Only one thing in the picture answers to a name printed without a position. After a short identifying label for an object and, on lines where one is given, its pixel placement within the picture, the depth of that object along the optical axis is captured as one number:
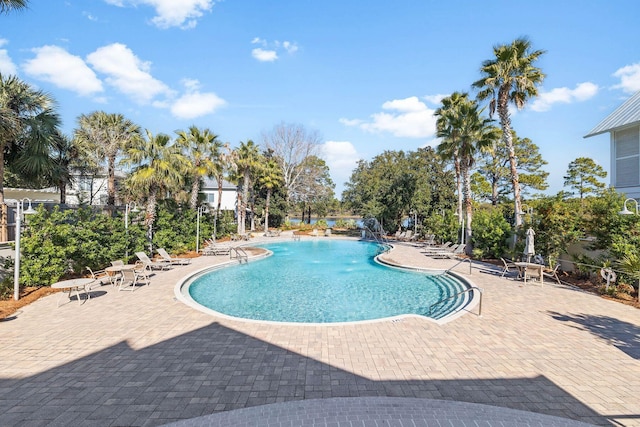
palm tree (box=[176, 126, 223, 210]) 18.72
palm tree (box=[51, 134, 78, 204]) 14.81
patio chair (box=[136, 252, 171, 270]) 11.76
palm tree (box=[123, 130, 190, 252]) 13.66
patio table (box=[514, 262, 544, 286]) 10.14
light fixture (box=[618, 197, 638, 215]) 8.24
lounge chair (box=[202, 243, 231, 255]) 17.55
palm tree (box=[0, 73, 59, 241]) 11.24
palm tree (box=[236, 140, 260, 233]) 26.30
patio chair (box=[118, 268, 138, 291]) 9.45
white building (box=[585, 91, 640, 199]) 18.09
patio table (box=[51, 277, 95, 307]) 7.66
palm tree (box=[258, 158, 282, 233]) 31.27
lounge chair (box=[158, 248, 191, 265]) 13.21
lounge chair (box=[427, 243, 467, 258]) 16.52
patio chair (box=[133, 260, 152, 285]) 10.30
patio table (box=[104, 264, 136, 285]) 9.73
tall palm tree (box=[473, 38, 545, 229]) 13.74
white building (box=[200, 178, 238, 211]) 38.97
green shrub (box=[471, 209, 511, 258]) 14.78
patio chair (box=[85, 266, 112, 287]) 9.94
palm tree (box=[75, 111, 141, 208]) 17.17
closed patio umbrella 11.15
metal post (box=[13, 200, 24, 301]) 7.76
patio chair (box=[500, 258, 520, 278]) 11.35
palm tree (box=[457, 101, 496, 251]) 17.22
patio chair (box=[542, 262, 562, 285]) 10.54
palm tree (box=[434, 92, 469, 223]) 18.36
